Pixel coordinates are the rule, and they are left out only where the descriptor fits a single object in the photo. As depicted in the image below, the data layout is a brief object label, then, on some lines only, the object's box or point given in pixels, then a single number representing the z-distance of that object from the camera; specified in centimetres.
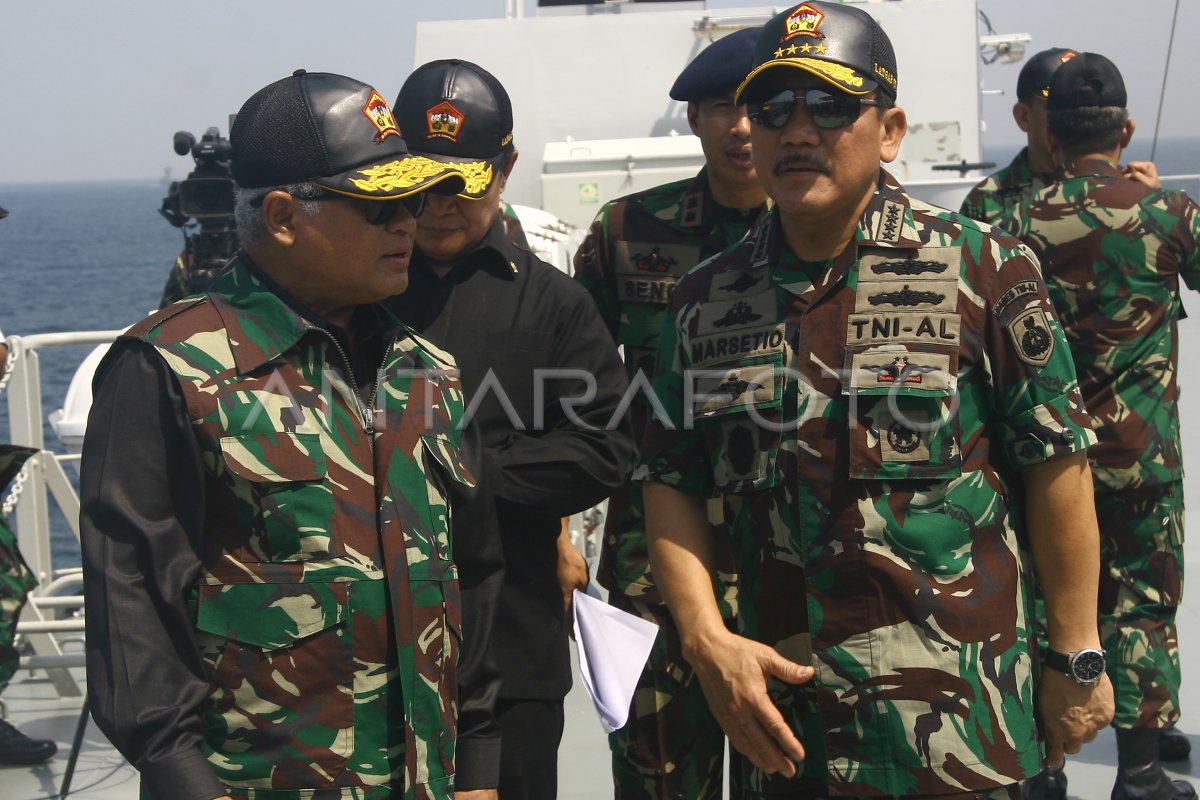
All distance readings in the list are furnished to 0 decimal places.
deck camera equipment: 598
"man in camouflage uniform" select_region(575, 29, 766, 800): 345
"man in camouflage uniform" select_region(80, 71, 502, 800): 206
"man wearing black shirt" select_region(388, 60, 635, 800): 291
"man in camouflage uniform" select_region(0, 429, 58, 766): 428
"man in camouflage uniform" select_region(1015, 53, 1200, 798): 430
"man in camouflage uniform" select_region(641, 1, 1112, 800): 241
